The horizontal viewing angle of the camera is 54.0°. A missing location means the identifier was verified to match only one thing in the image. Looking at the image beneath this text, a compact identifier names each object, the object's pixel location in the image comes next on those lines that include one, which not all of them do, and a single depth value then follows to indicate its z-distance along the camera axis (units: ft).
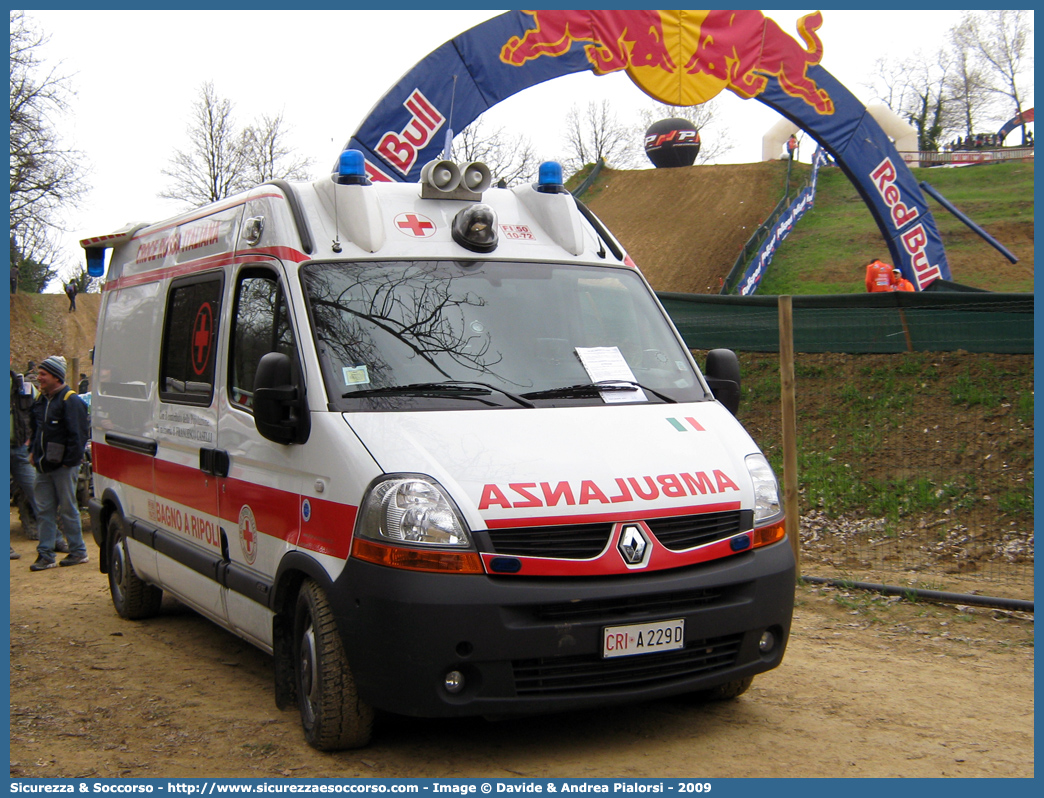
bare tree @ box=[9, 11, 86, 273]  117.80
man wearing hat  32.48
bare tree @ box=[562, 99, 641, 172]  246.47
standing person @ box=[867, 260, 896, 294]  63.57
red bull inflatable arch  40.73
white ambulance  13.70
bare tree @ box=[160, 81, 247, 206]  166.20
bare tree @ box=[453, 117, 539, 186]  150.10
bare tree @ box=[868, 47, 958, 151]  239.50
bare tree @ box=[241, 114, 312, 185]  166.30
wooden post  26.43
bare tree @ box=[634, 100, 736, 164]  245.24
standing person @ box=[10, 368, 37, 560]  36.73
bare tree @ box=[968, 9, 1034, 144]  229.45
